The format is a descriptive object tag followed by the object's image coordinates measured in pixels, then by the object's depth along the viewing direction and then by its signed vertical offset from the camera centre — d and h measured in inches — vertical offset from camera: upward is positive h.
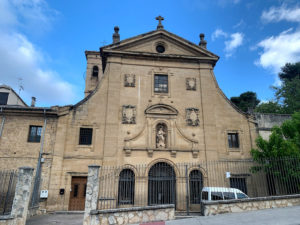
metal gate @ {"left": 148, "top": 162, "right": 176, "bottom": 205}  599.8 +9.9
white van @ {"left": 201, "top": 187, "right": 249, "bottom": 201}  475.7 -9.9
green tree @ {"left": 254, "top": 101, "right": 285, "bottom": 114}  1206.9 +428.9
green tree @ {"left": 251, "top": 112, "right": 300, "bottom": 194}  482.2 +81.6
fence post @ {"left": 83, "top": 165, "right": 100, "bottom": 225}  357.7 -5.9
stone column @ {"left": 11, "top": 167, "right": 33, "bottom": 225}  365.7 -13.4
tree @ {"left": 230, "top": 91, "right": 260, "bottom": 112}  1736.0 +670.1
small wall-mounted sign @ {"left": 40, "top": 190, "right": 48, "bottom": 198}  555.2 -17.1
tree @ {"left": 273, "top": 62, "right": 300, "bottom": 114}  1136.2 +483.8
